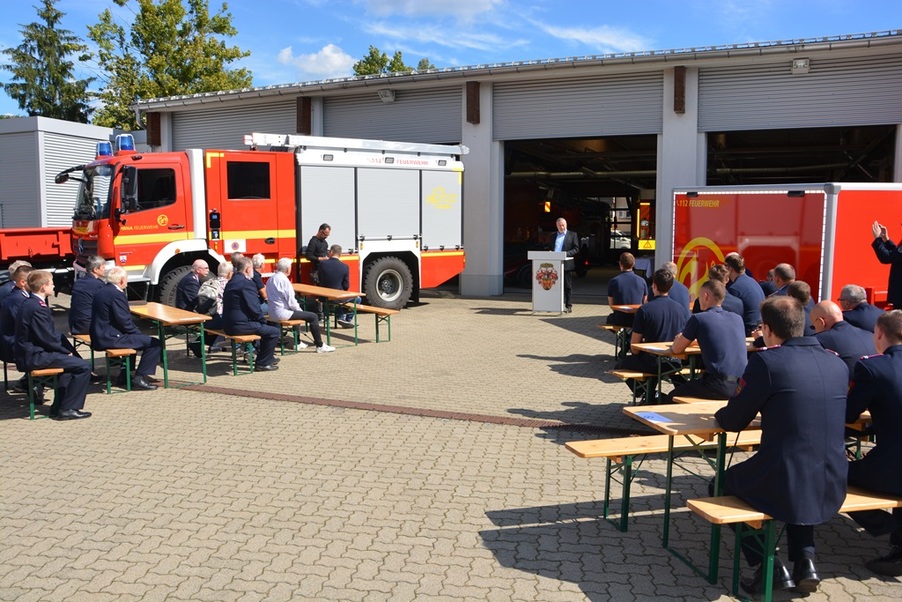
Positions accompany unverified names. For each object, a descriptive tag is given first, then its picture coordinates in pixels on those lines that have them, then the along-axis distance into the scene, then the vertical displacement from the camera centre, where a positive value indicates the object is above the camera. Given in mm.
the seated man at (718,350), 6266 -941
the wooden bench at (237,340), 9906 -1387
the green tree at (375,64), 52312 +10763
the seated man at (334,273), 13148 -742
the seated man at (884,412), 4289 -980
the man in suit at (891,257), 9984 -324
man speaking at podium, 15650 -275
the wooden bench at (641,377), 7355 -1369
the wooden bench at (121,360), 8695 -1498
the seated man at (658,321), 7570 -875
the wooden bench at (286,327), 11102 -1455
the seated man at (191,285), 11102 -807
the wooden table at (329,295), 12062 -1011
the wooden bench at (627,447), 4809 -1345
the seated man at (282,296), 11047 -950
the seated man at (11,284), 7955 -602
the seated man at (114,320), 8664 -1012
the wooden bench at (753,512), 3961 -1423
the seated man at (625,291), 10281 -798
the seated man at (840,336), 5578 -741
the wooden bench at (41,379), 7652 -1536
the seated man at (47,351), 7664 -1209
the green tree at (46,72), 48531 +9338
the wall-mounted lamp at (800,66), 15516 +3186
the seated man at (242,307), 10062 -1003
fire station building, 15672 +2508
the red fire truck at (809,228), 10805 +29
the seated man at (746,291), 8648 -659
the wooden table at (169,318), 9242 -1067
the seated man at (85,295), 8961 -770
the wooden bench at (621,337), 10219 -1395
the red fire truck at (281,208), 13305 +352
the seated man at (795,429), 3949 -987
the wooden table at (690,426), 4398 -1154
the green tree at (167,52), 33656 +7590
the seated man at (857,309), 6555 -648
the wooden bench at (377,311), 12234 -1270
